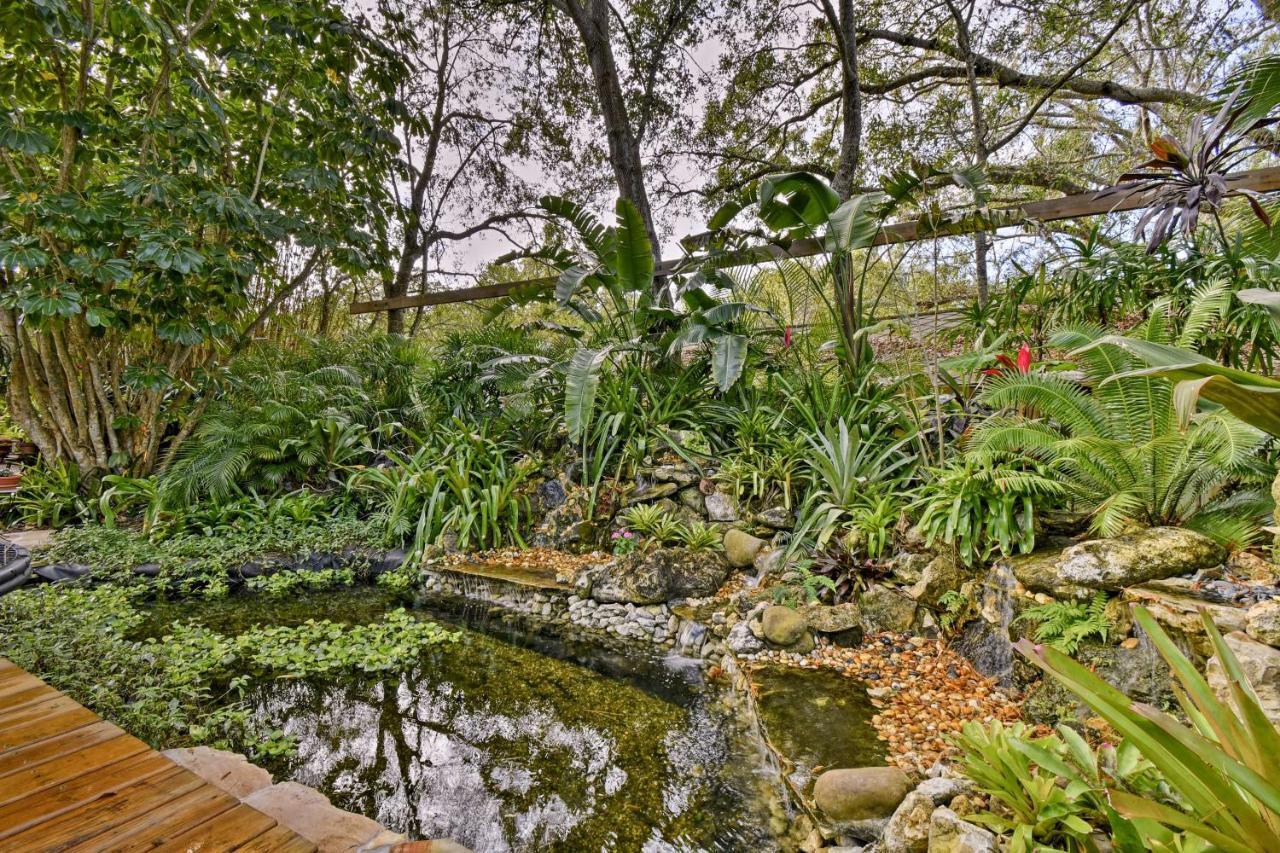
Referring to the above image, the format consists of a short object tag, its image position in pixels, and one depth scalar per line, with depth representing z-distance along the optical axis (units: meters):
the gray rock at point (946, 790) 1.51
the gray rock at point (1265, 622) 1.50
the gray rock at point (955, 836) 1.29
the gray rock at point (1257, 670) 1.40
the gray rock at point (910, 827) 1.46
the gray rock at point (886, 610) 2.70
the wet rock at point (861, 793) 1.64
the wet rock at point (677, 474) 4.10
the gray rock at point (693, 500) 3.98
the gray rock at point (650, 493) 4.07
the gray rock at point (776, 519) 3.56
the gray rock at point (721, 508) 3.83
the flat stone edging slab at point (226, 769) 1.69
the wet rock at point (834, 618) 2.72
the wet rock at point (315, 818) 1.42
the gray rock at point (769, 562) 3.29
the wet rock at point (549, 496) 4.45
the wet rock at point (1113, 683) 1.79
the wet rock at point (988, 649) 2.23
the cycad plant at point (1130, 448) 2.04
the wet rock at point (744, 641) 2.76
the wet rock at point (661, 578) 3.42
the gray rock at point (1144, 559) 1.96
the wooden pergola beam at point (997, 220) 3.32
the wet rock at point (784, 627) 2.74
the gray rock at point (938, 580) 2.61
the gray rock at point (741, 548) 3.53
